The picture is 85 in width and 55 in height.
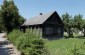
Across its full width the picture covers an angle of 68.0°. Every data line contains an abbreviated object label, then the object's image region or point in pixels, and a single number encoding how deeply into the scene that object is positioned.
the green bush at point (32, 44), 3.94
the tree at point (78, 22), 19.21
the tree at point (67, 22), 19.16
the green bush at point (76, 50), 2.23
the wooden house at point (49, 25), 12.32
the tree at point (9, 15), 15.18
